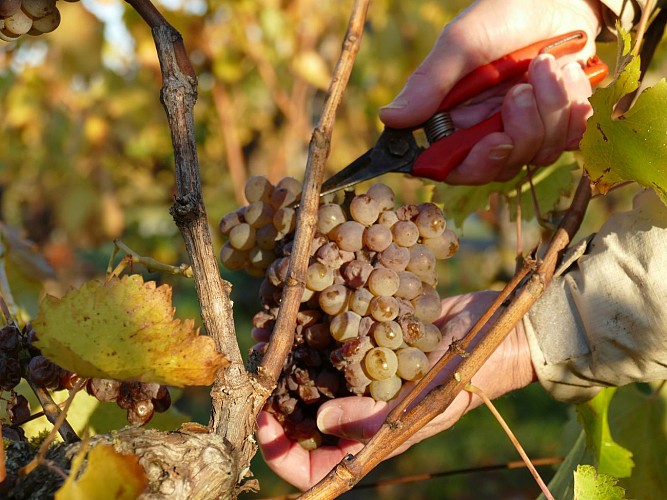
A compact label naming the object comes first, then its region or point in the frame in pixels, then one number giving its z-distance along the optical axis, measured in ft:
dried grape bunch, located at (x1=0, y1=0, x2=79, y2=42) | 2.27
